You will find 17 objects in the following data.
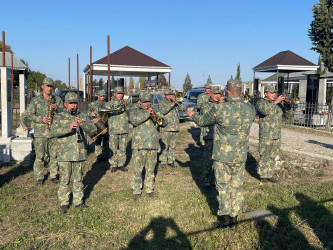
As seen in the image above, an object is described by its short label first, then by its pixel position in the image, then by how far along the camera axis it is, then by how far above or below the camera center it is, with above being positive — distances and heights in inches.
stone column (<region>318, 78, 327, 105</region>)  686.5 +24.9
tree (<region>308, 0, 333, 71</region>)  973.8 +240.3
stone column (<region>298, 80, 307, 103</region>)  709.9 +27.1
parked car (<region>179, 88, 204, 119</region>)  686.9 +2.2
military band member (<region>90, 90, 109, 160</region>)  351.9 -60.2
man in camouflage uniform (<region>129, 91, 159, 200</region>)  225.5 -34.4
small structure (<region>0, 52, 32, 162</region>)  331.0 -49.5
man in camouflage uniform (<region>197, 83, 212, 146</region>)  369.0 +4.0
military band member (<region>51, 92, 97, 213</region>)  196.9 -34.5
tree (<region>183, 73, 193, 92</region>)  2663.9 +144.7
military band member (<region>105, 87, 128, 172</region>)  313.4 -41.7
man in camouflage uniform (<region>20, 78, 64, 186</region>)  262.5 -31.1
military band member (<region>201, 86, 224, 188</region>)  250.5 -55.5
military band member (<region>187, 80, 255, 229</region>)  171.9 -27.3
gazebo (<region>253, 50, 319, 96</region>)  761.6 +100.2
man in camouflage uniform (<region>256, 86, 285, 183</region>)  262.5 -26.0
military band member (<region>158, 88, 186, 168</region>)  315.6 -31.0
